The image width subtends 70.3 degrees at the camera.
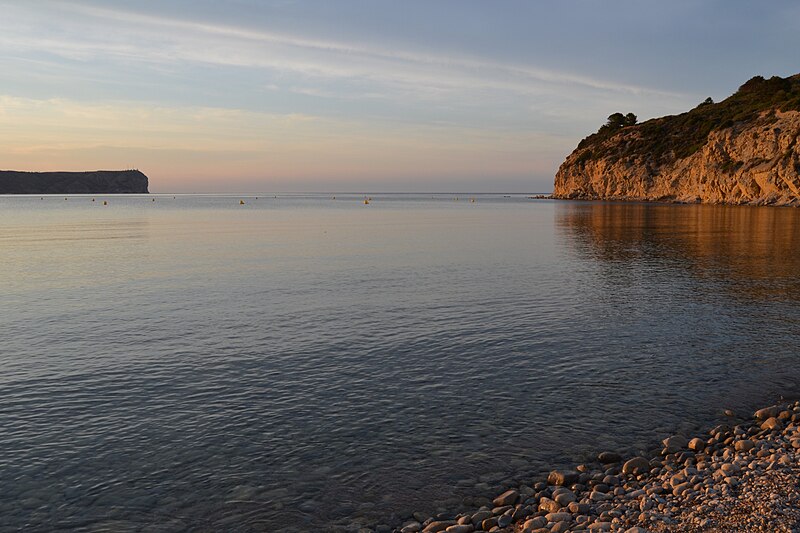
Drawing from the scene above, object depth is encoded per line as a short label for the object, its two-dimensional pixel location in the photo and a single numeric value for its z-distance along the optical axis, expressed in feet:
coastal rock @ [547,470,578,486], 34.09
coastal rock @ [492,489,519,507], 31.89
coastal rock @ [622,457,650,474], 35.27
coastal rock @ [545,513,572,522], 29.12
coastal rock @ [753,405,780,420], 44.09
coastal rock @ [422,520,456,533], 29.01
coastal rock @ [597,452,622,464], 37.02
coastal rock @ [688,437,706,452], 38.55
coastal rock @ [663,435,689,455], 38.58
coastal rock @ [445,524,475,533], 28.66
